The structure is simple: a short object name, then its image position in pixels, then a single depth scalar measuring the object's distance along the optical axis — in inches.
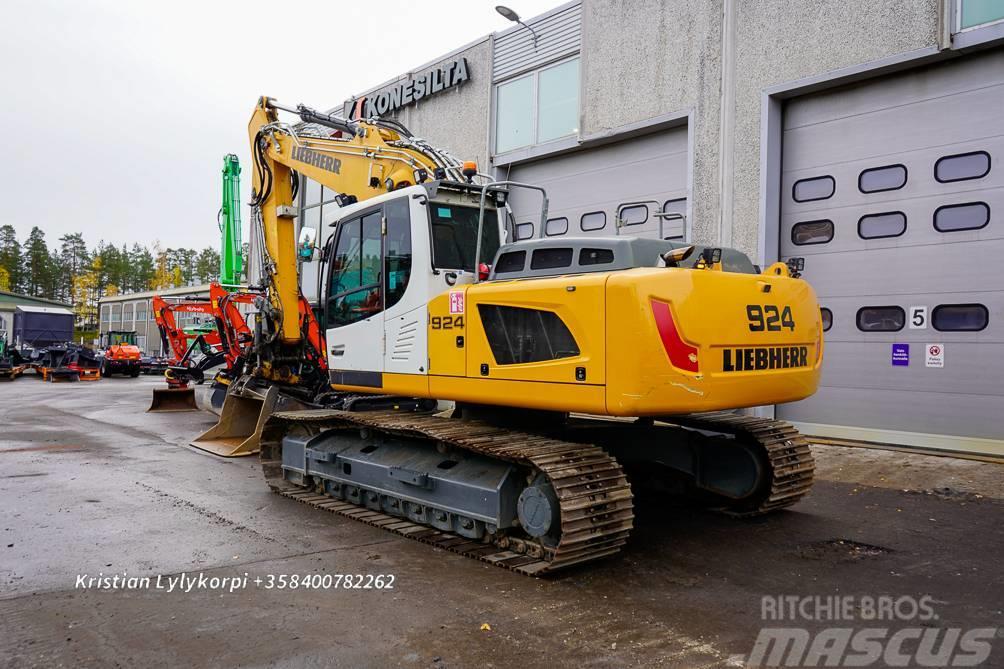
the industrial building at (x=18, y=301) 2829.7
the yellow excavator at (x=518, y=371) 191.0
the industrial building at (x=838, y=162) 366.3
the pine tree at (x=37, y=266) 3558.1
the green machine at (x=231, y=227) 589.6
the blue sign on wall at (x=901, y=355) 386.6
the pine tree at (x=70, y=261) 3828.7
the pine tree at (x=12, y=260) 3531.0
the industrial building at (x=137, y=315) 2492.7
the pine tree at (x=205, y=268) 3949.3
